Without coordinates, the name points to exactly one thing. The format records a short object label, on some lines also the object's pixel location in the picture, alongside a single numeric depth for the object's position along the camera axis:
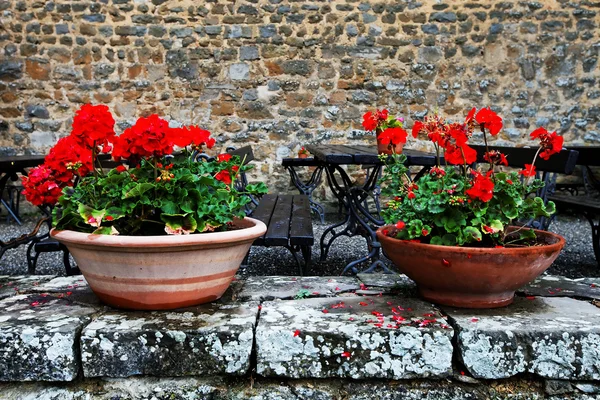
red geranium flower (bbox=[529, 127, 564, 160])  1.64
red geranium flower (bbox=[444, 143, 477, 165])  1.57
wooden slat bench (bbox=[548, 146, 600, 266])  3.25
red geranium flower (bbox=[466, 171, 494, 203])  1.45
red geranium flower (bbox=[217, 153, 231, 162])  1.71
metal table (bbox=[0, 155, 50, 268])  2.82
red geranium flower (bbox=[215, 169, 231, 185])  1.66
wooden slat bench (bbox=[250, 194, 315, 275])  2.33
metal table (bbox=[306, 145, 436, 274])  2.75
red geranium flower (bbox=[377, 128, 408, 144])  1.87
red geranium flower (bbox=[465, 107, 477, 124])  1.57
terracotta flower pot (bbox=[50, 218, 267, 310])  1.43
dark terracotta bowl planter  1.45
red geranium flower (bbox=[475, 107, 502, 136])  1.53
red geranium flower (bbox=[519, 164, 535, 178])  1.64
